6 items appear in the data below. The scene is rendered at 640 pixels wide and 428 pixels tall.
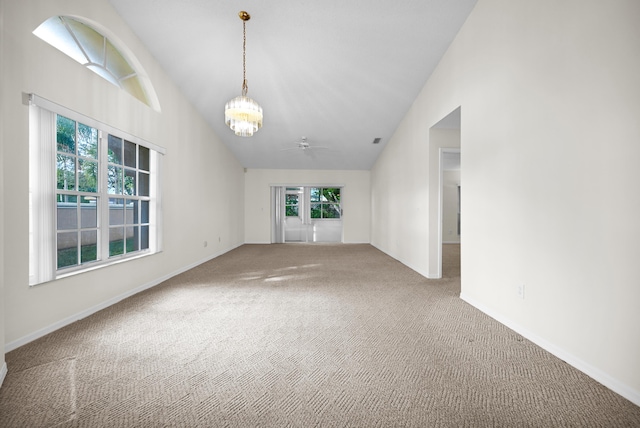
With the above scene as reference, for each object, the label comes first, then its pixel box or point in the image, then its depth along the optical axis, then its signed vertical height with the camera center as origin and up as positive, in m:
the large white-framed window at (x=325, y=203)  12.36 +0.43
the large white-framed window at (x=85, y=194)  2.41 +0.21
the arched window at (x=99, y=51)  2.61 +1.70
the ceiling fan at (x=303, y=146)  6.71 +1.67
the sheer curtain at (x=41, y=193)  2.38 +0.17
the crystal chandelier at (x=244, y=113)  3.40 +1.19
